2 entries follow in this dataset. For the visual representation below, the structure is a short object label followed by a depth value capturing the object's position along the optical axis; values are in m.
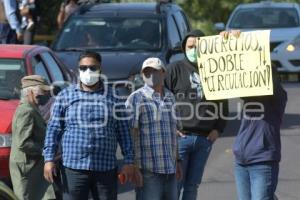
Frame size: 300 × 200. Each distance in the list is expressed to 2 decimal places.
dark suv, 28.32
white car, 44.49
